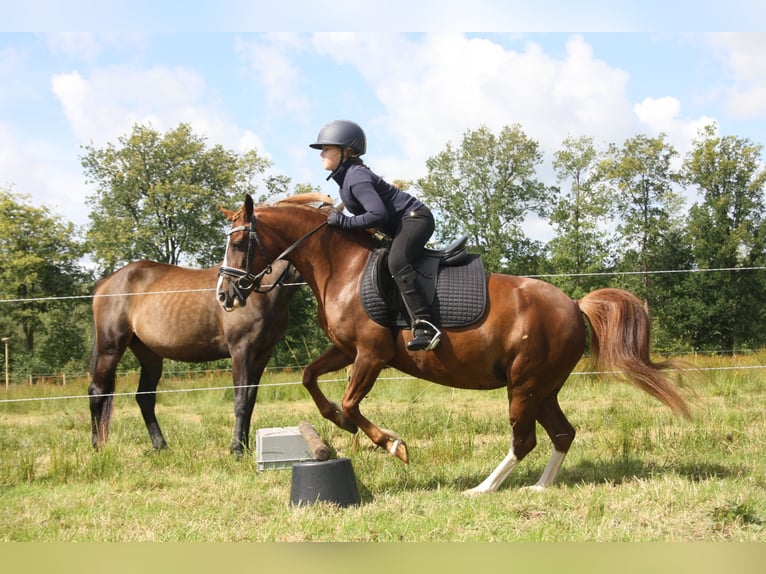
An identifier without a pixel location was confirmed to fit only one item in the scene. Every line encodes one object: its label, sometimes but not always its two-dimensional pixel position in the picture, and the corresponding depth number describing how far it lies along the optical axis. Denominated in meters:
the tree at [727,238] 36.97
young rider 5.34
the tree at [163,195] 39.41
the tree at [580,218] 40.22
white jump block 6.46
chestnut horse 5.50
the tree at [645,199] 40.72
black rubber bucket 5.00
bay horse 7.82
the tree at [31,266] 35.22
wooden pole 5.22
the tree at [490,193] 42.59
